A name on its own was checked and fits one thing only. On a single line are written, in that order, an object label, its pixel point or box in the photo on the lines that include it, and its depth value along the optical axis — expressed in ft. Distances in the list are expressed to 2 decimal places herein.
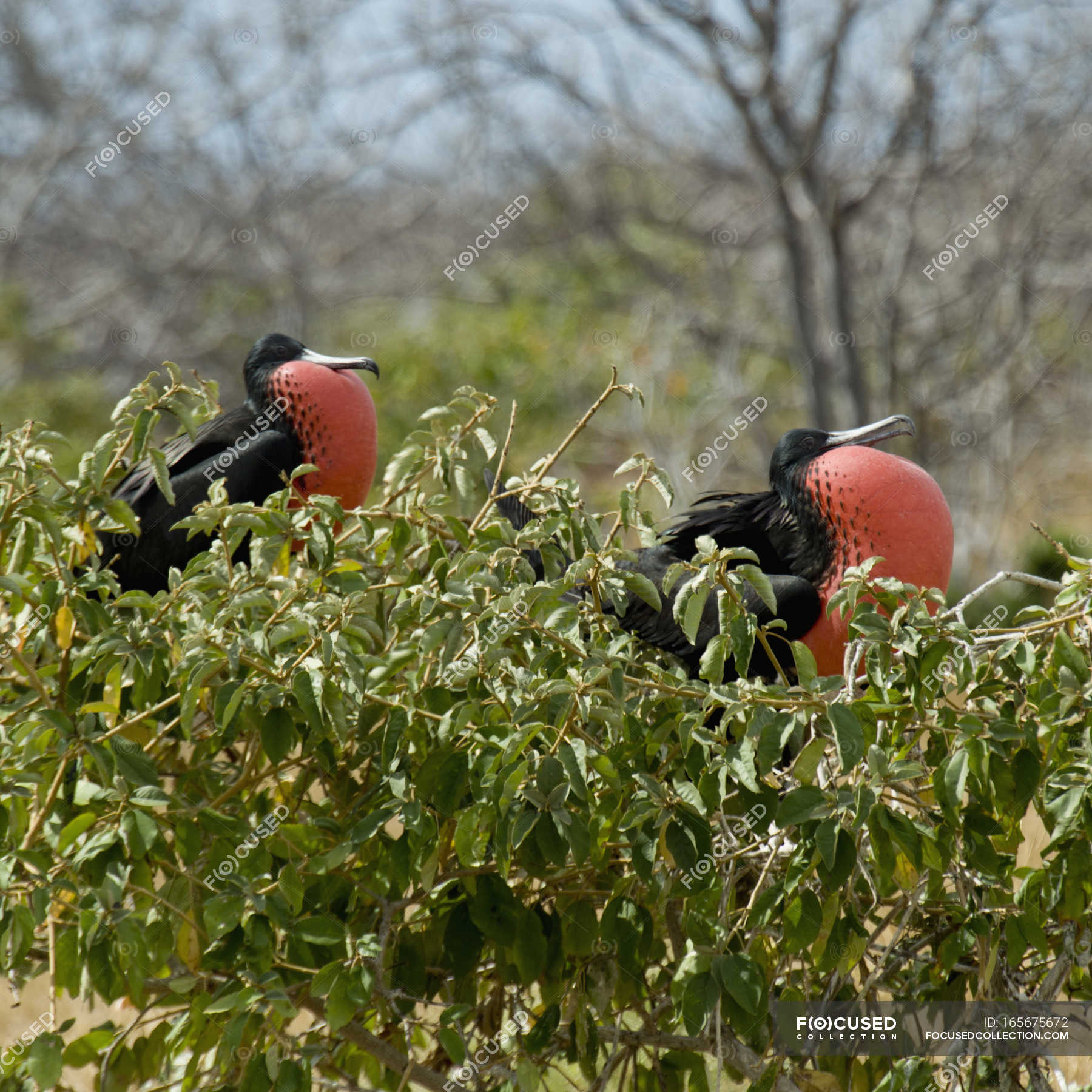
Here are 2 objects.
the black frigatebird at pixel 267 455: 74.58
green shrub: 72.31
